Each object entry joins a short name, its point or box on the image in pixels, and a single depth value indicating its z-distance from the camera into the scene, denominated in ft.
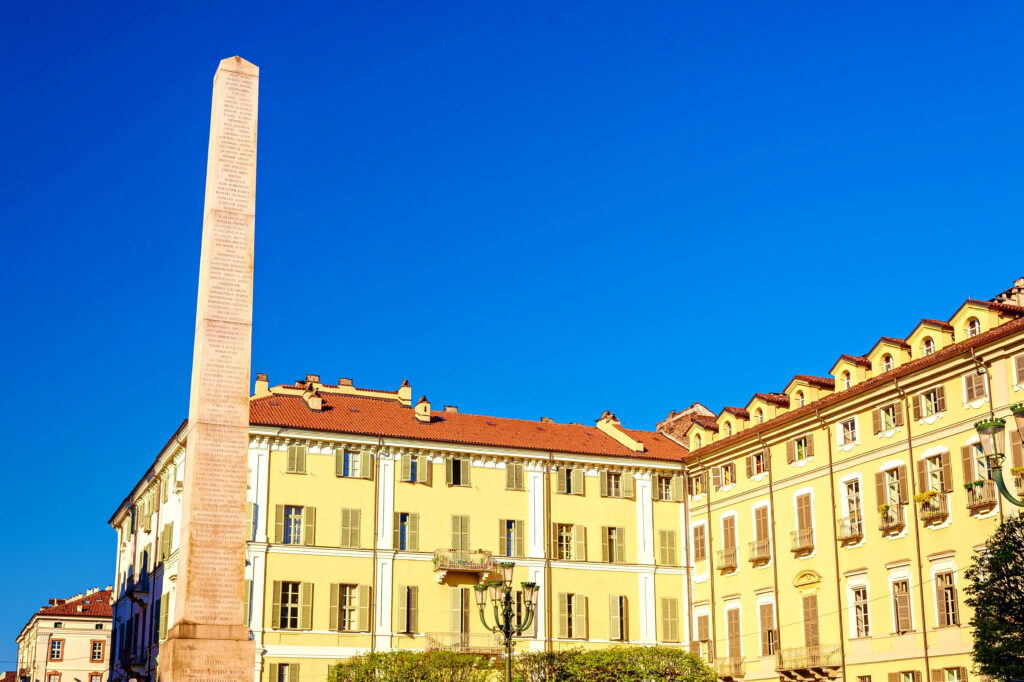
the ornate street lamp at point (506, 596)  106.01
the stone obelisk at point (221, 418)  78.89
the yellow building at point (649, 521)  135.54
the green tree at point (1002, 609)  96.94
